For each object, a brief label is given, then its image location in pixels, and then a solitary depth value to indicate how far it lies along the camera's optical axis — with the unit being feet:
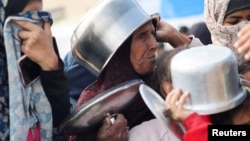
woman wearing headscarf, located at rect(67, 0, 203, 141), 10.80
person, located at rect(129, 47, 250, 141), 9.67
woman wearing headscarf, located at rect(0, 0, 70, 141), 10.05
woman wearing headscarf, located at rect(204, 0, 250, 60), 11.53
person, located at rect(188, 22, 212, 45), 13.91
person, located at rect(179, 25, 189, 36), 21.41
